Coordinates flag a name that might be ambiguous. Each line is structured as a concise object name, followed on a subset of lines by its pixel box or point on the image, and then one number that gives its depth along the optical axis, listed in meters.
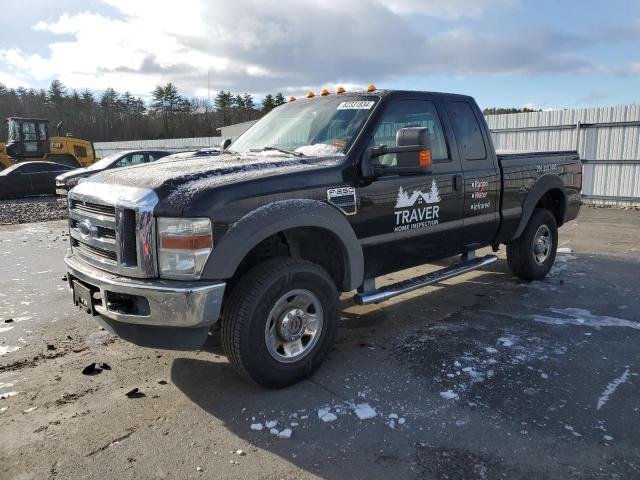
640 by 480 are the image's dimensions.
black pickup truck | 3.04
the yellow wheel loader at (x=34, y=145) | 22.01
